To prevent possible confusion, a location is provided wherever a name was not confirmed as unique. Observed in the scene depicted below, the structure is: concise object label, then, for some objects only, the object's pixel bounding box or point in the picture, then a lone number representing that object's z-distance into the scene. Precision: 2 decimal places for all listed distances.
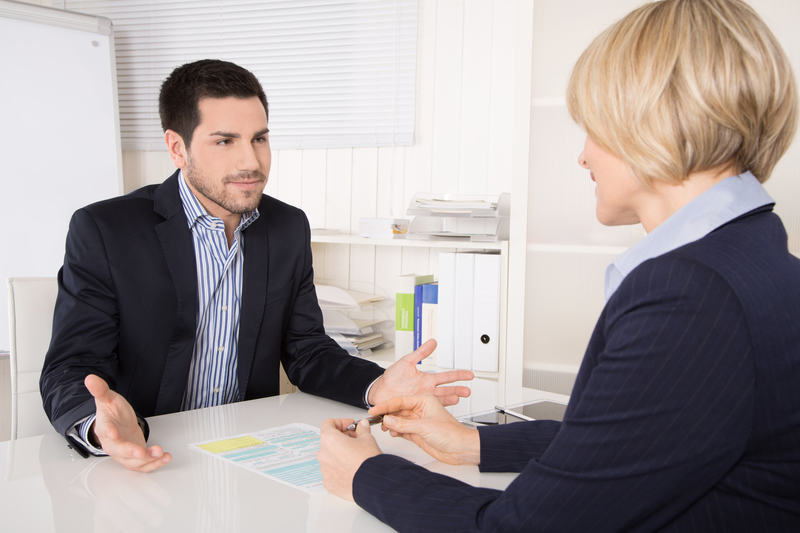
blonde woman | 0.58
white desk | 0.80
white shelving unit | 2.10
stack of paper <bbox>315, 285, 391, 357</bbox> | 2.31
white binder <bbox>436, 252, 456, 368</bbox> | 2.16
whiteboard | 2.53
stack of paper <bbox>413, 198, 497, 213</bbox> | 2.13
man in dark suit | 1.37
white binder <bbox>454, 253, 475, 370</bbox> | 2.14
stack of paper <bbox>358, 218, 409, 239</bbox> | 2.30
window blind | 2.54
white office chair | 1.36
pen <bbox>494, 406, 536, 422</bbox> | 1.32
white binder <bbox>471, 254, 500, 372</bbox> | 2.11
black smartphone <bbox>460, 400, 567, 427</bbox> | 1.28
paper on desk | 0.95
